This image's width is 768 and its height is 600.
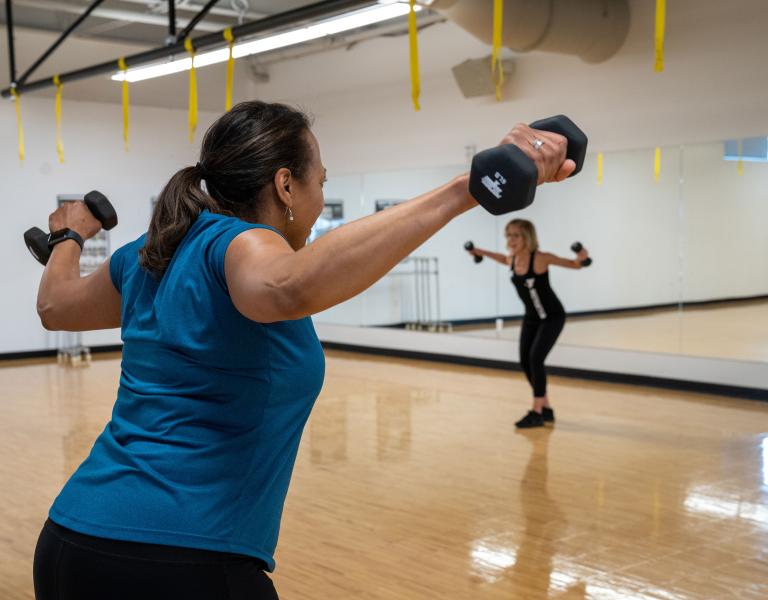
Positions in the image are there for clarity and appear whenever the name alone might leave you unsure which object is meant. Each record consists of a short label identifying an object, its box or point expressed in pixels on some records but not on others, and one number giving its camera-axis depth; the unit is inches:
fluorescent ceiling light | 233.6
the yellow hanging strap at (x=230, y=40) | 249.3
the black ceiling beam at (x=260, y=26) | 226.4
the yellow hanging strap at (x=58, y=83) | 328.2
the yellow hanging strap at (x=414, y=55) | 205.9
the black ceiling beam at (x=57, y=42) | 292.4
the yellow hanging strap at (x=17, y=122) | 353.7
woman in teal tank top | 41.6
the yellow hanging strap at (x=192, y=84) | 258.1
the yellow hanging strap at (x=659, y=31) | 178.1
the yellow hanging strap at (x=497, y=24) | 202.1
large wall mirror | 311.0
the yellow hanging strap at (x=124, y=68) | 289.4
